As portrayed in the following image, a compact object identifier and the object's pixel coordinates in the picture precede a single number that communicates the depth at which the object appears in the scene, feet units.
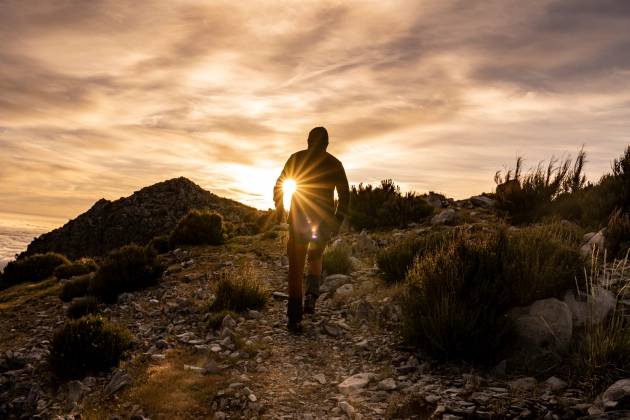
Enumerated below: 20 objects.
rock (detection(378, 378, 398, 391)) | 15.17
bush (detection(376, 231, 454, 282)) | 26.76
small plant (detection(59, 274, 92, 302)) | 34.99
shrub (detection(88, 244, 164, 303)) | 32.17
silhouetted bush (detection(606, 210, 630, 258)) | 23.79
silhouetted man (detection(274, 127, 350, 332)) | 21.81
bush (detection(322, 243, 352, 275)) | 31.14
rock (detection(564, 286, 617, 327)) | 16.30
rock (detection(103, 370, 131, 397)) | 17.25
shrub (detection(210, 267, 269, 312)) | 25.14
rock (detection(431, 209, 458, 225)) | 43.61
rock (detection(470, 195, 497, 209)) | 52.90
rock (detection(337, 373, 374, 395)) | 15.43
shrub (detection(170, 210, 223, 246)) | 49.22
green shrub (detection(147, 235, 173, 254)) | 50.01
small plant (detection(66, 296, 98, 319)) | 29.01
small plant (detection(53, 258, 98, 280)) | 46.78
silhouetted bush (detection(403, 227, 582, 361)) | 16.06
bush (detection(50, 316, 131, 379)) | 19.66
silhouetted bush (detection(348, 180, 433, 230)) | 48.16
